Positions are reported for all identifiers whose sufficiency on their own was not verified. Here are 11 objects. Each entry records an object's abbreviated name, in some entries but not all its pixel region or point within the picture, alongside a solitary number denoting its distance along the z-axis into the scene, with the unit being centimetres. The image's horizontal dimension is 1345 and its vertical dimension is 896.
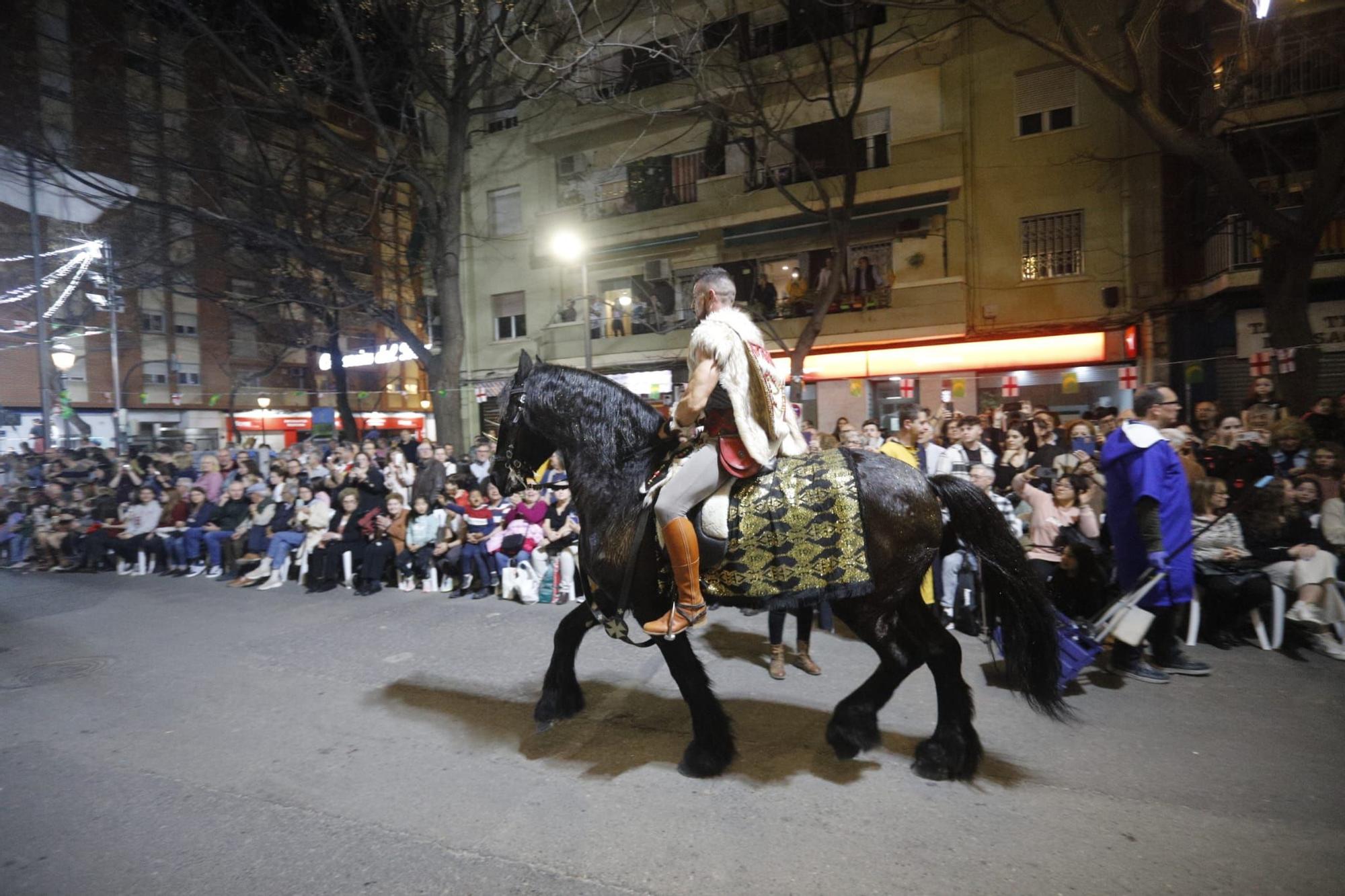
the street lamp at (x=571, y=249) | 1353
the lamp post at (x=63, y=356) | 1772
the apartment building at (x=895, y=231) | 1442
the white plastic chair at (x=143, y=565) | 1052
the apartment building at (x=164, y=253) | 1304
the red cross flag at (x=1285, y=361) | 855
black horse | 344
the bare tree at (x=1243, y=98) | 838
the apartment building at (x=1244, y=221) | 1195
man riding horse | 328
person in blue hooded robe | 432
